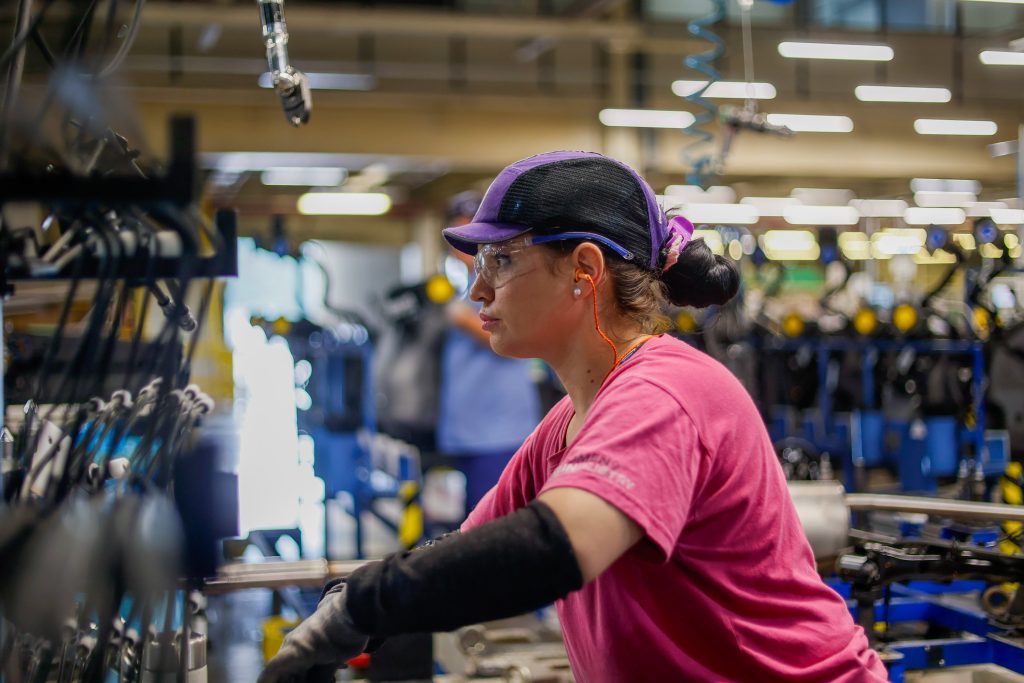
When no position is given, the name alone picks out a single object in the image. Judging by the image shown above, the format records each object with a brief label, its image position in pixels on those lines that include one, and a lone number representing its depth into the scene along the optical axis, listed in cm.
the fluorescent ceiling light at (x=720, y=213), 1402
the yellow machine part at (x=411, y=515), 540
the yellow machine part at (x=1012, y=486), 460
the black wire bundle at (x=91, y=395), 102
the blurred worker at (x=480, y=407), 468
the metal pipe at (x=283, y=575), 197
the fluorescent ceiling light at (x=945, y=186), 1376
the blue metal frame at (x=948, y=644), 226
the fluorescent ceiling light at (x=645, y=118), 1057
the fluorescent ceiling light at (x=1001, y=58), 831
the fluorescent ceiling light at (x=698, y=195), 1366
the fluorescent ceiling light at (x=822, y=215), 1432
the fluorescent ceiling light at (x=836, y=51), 810
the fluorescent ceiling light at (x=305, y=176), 1389
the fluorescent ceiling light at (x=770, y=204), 1509
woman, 106
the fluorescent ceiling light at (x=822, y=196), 1582
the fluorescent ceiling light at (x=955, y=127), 1180
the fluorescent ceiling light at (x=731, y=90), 971
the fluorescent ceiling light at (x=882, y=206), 1267
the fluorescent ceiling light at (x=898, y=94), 963
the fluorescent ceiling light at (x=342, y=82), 1061
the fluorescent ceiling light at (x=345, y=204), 1636
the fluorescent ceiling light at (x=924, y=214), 1192
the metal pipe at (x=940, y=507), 223
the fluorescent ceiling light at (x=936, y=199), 1381
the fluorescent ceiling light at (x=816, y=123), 1117
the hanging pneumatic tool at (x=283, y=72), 152
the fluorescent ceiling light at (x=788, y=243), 1664
